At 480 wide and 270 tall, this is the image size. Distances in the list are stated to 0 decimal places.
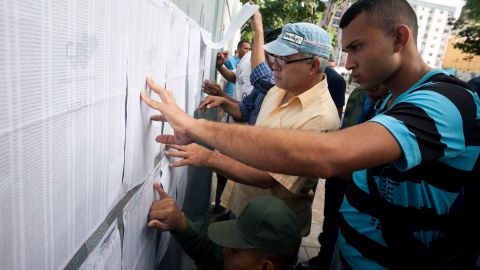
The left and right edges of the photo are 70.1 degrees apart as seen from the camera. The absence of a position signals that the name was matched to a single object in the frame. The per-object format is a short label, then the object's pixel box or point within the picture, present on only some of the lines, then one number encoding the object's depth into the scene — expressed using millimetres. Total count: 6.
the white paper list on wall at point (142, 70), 910
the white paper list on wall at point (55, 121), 495
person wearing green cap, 1429
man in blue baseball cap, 1669
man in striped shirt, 957
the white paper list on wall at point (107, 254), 814
